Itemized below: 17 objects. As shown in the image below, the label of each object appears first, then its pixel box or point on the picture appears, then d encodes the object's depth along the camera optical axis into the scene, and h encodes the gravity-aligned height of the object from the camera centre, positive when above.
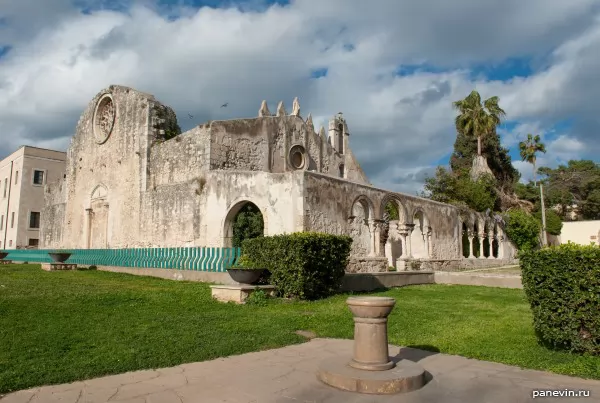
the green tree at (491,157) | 41.66 +8.63
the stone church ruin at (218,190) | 14.76 +2.35
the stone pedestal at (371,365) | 4.29 -1.17
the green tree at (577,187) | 43.94 +6.09
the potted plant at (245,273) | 10.09 -0.50
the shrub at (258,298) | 9.59 -1.00
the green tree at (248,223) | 17.44 +1.08
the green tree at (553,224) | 36.75 +2.03
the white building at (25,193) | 39.16 +5.11
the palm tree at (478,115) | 37.25 +10.95
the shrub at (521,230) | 27.30 +1.16
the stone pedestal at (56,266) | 17.72 -0.56
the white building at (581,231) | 36.19 +1.52
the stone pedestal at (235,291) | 9.61 -0.86
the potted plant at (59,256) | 18.33 -0.17
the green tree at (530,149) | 40.03 +8.76
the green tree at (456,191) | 28.55 +3.69
